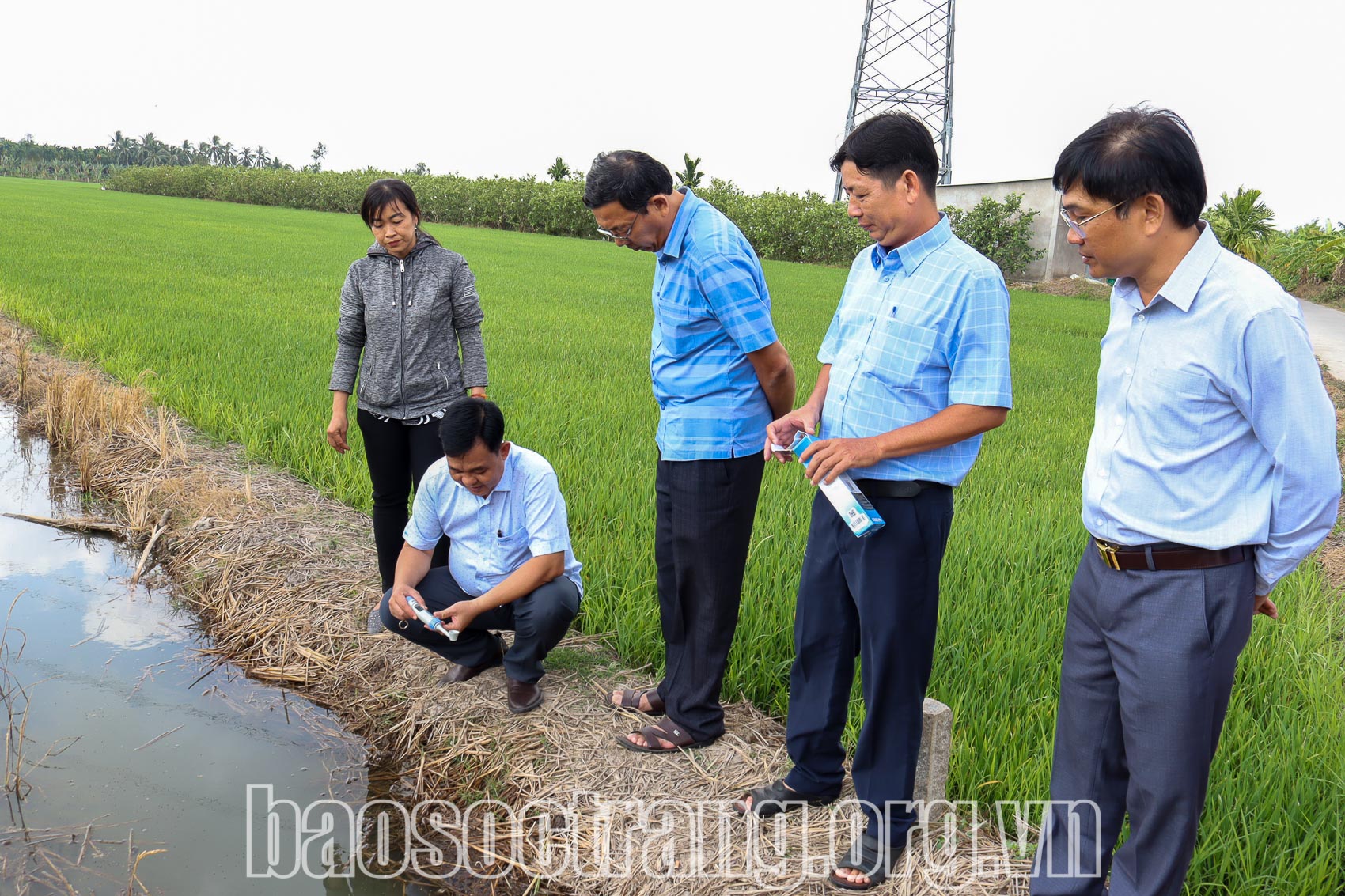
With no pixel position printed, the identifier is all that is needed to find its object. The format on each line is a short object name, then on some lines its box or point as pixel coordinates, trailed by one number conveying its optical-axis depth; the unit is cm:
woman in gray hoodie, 303
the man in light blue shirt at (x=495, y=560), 269
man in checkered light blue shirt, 183
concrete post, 205
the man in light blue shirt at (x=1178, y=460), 146
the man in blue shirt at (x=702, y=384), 223
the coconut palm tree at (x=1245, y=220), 2436
